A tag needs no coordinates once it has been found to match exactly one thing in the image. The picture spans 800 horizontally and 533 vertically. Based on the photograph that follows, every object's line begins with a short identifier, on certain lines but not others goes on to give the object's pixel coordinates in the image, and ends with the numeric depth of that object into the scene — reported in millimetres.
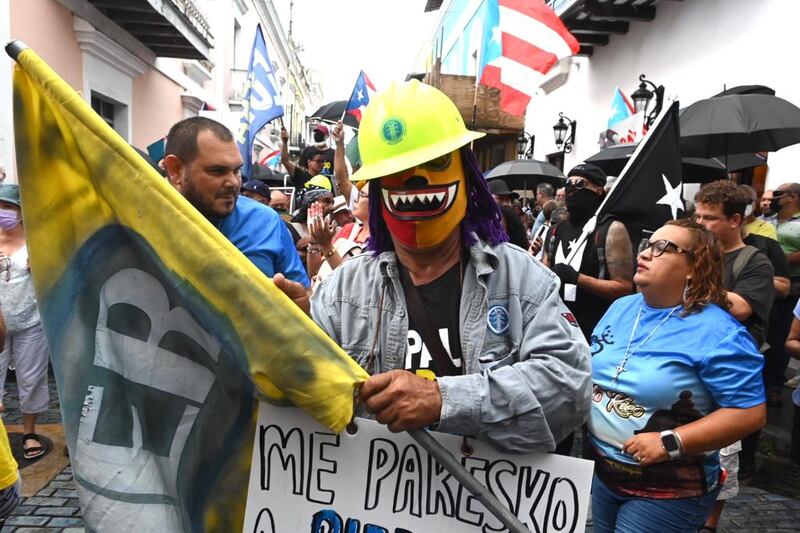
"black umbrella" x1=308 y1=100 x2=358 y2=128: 12827
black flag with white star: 3662
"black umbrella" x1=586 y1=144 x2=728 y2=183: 7352
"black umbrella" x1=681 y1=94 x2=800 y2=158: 5598
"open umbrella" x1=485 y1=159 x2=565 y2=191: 10992
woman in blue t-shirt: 2248
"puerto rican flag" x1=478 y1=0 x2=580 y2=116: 6668
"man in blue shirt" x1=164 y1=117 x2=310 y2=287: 2604
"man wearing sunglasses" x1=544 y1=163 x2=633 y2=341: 3895
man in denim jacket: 1521
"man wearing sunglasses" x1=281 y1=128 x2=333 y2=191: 8523
